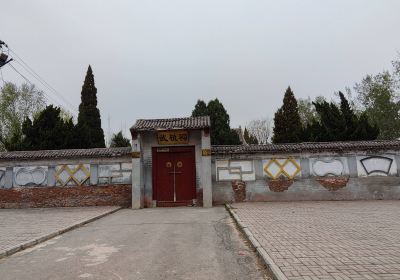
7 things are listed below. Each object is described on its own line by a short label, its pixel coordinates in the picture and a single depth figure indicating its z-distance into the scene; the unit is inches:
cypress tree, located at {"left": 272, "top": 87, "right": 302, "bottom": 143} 1341.8
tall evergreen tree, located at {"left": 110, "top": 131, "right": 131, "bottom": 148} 1328.5
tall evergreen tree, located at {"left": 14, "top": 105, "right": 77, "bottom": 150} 844.6
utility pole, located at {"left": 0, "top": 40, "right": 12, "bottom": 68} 600.4
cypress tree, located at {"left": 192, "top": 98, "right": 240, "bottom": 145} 1250.9
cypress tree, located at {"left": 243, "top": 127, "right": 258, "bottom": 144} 2197.1
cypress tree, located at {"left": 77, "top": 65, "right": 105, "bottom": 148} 1196.5
